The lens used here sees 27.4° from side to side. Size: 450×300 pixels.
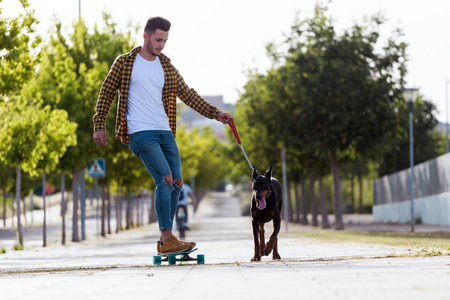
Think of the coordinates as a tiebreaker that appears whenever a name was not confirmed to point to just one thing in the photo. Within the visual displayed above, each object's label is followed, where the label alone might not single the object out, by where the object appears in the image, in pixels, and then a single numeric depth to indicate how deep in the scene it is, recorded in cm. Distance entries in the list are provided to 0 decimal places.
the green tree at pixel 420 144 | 5975
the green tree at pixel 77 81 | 2623
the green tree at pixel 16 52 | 1691
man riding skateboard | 910
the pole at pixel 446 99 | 6406
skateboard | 924
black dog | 1074
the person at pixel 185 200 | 2494
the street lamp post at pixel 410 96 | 3288
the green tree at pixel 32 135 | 2084
